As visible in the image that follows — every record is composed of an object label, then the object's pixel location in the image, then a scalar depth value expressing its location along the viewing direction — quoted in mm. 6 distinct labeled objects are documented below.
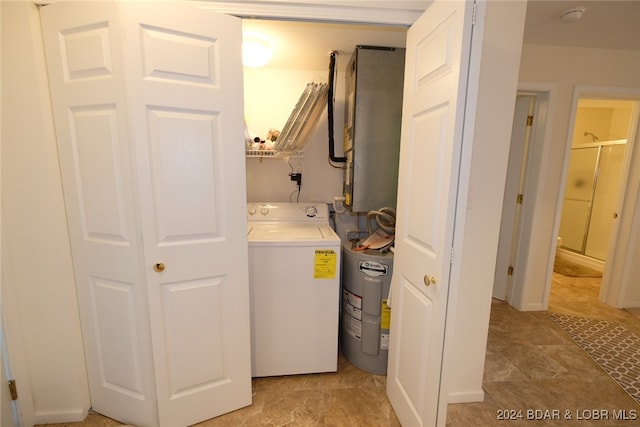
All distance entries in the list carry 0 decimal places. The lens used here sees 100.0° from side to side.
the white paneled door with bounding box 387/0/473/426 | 969
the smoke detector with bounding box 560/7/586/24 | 1604
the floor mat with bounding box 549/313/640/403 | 1767
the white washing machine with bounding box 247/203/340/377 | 1619
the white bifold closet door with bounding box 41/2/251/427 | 1091
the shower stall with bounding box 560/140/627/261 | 3555
